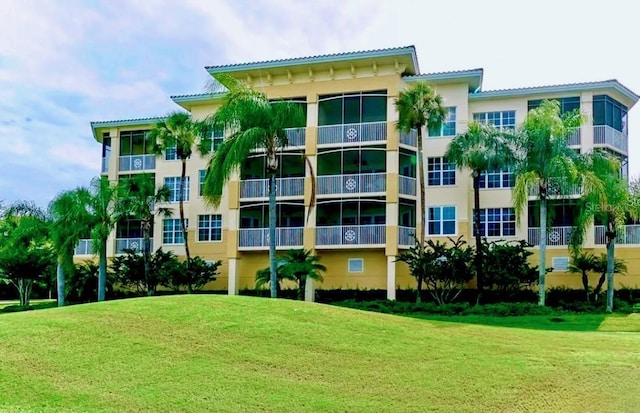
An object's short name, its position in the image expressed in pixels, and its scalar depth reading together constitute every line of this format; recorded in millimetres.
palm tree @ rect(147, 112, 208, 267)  39031
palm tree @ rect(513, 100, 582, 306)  29884
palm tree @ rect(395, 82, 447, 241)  34156
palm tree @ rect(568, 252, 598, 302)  33844
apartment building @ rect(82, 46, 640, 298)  36750
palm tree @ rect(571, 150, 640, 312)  29609
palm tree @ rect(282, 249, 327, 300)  34562
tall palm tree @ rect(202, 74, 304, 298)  28000
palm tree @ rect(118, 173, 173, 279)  37094
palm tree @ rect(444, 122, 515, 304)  32500
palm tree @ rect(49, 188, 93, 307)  35906
